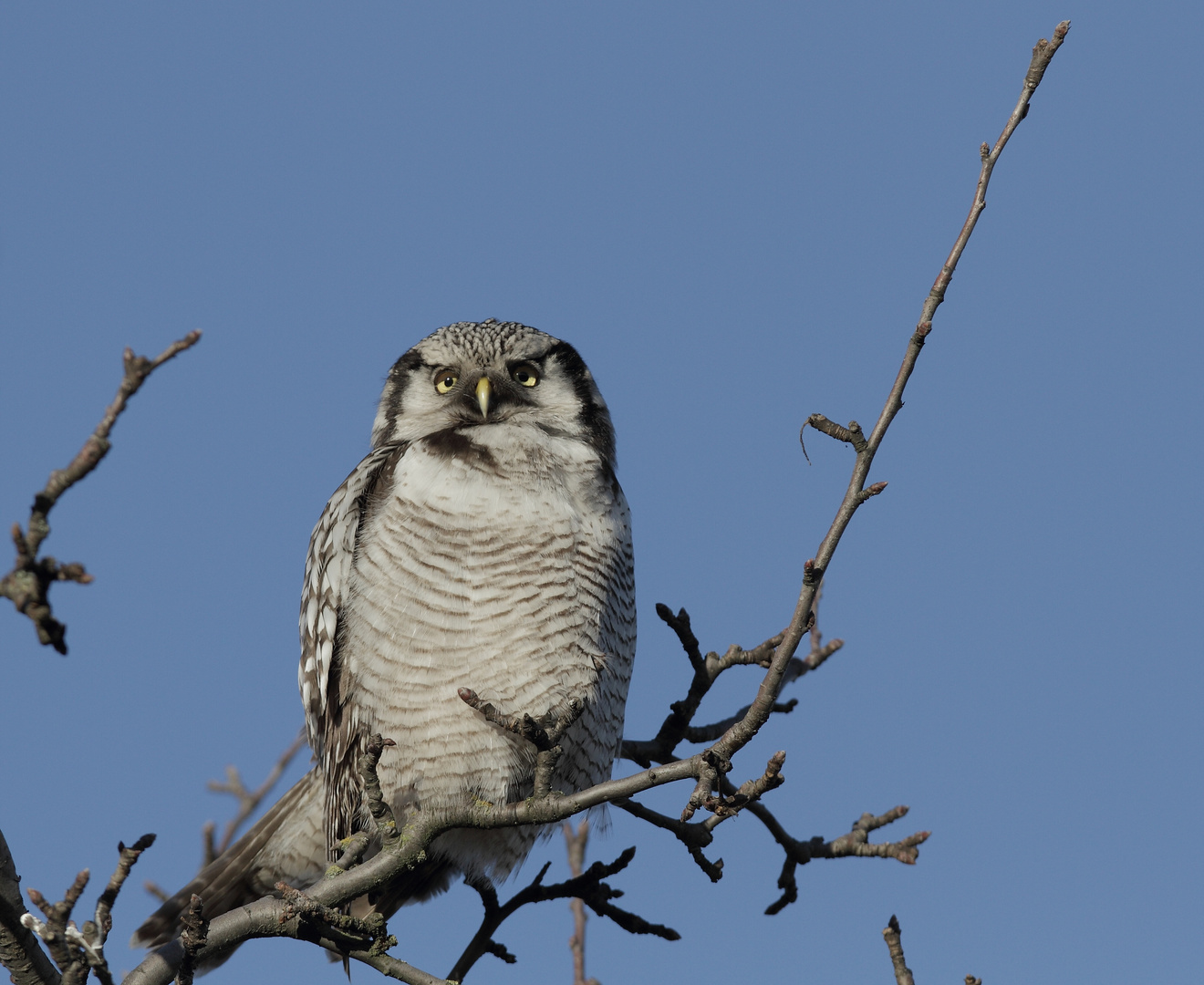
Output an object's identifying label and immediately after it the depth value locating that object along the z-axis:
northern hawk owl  7.24
